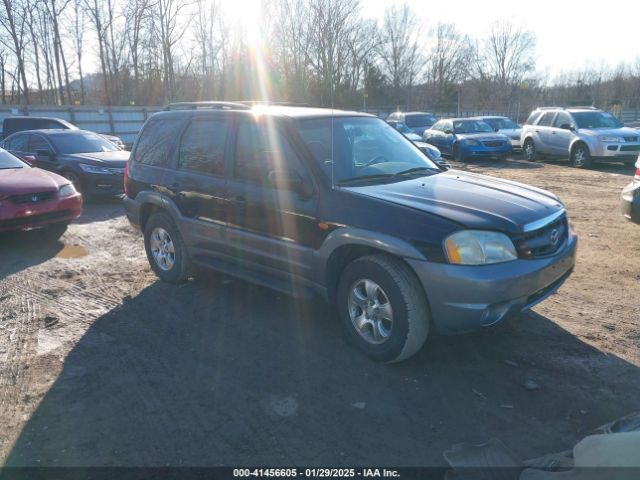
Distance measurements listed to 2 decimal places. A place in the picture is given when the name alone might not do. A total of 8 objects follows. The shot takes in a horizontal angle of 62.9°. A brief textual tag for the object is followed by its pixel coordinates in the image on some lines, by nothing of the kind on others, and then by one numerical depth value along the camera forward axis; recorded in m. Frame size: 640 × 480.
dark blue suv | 3.56
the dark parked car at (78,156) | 11.05
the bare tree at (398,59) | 55.84
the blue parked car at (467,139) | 18.33
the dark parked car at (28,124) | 17.70
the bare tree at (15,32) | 35.90
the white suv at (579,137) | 15.11
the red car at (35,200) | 7.37
